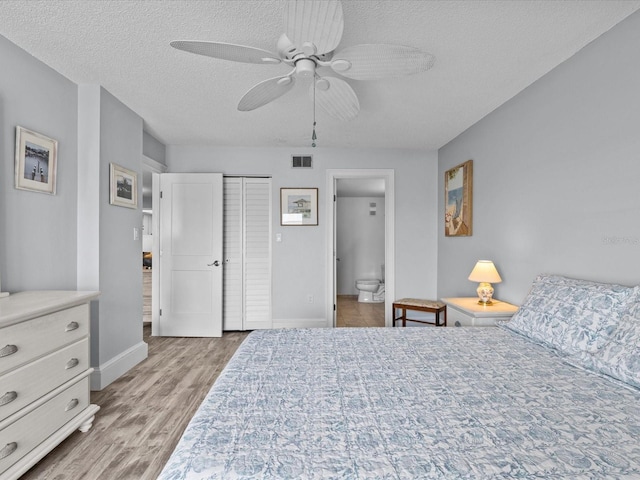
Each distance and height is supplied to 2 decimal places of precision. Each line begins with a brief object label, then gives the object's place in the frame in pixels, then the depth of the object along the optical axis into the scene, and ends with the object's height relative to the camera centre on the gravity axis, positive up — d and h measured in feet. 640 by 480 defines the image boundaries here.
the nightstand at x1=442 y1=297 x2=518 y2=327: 8.51 -1.92
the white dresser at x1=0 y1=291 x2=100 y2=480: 5.10 -2.40
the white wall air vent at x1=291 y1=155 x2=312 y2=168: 14.57 +3.33
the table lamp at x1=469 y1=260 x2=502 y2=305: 9.37 -1.10
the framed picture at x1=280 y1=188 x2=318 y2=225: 14.49 +1.33
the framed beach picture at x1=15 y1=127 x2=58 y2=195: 6.98 +1.62
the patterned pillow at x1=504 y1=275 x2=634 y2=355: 5.34 -1.31
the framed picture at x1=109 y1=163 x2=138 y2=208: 9.38 +1.45
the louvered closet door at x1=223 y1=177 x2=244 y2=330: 14.53 -0.84
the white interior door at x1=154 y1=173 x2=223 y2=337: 13.73 -0.64
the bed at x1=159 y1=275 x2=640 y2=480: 2.95 -1.97
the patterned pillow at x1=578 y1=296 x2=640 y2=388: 4.51 -1.63
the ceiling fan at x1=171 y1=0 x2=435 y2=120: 4.66 +3.02
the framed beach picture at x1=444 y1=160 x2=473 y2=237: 11.86 +1.48
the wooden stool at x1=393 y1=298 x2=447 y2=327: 12.43 -2.55
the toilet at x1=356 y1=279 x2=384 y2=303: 21.52 -3.44
